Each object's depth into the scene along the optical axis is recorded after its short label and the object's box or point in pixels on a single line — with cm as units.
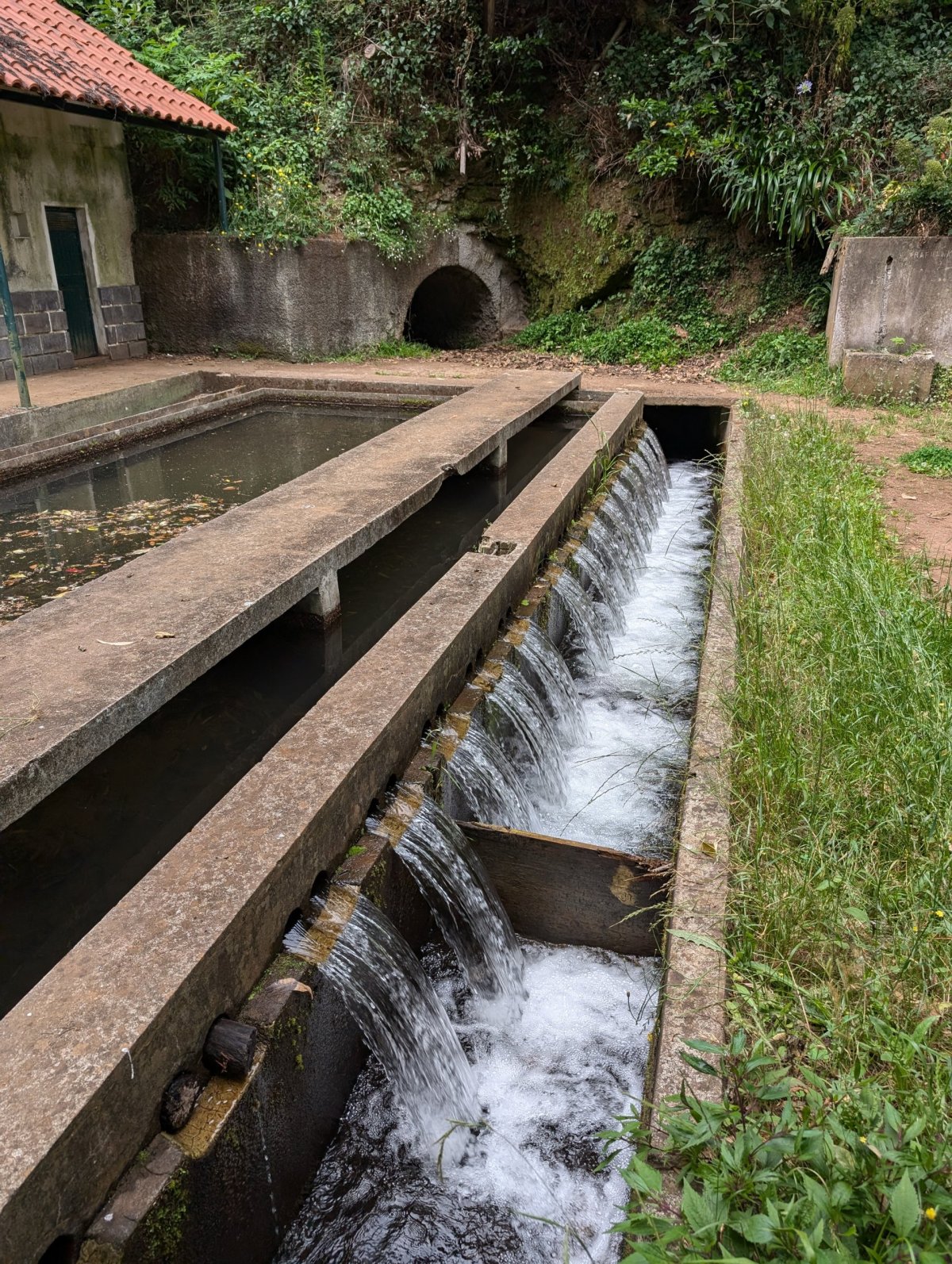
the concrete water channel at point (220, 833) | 191
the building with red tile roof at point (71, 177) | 1022
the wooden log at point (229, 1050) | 222
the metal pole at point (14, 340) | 781
